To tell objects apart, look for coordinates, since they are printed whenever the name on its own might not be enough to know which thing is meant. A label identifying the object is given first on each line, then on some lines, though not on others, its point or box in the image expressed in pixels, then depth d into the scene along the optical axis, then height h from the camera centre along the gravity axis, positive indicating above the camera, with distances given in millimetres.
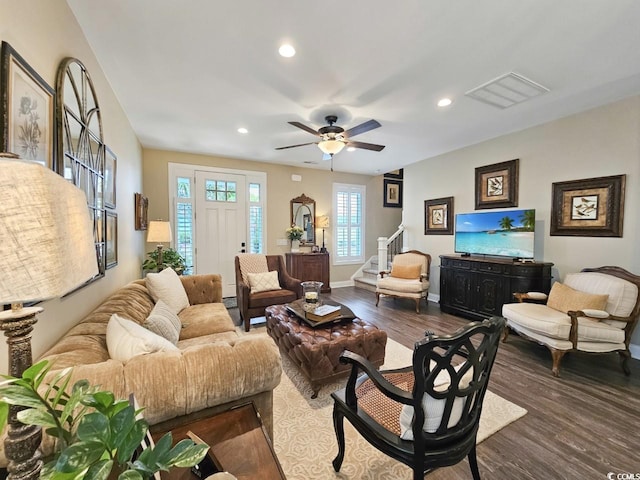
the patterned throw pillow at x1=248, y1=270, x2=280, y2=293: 3795 -728
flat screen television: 3479 +25
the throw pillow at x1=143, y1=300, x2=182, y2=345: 1781 -663
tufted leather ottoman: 2090 -944
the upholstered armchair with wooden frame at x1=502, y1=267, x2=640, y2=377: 2451 -804
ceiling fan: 2977 +1130
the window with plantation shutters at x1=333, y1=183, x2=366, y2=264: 6348 +250
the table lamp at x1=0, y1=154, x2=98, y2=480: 528 -58
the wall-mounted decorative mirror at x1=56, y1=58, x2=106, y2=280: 1514 +611
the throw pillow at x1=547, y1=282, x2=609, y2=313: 2592 -657
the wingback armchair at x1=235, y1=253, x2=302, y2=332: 3548 -769
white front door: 4988 +162
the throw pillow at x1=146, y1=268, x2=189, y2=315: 2541 -587
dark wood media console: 3307 -655
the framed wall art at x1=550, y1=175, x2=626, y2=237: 2902 +340
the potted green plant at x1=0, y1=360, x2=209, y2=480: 472 -404
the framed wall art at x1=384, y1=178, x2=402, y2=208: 6977 +1095
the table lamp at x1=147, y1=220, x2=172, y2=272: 3877 -32
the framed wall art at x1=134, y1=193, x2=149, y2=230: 3682 +284
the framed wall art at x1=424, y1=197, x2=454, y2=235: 4695 +331
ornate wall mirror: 5852 +377
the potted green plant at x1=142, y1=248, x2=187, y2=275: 4020 -484
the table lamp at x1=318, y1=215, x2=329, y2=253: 5996 +266
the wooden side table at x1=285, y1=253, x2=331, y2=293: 5465 -704
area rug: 1521 -1365
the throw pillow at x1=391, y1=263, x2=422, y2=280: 4582 -666
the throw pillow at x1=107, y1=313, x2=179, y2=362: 1225 -539
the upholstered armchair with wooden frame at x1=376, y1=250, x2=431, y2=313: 4320 -779
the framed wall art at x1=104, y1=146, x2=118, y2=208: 2325 +488
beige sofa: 969 -572
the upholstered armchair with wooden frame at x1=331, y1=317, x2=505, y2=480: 1040 -769
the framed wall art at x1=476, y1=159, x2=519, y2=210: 3809 +754
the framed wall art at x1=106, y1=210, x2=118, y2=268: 2350 -82
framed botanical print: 1048 +538
